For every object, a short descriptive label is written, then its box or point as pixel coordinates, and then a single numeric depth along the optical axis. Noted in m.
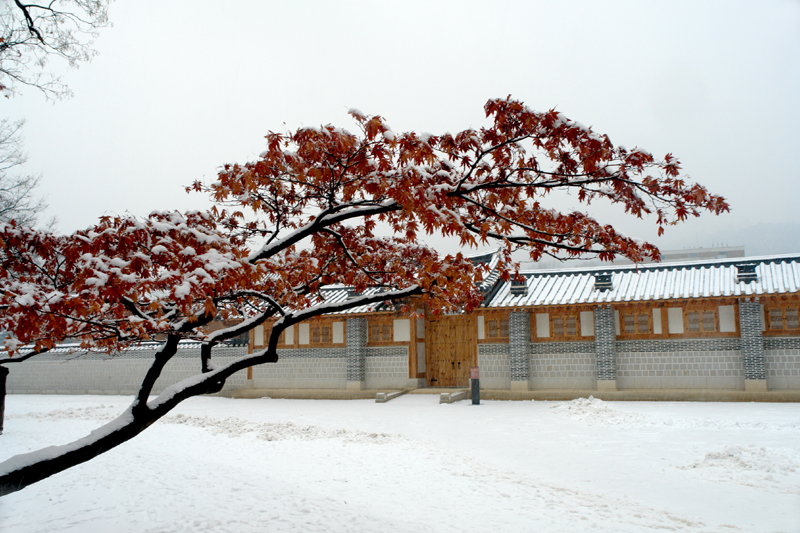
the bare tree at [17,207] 13.91
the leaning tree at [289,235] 4.03
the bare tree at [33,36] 6.72
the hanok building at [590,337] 15.71
